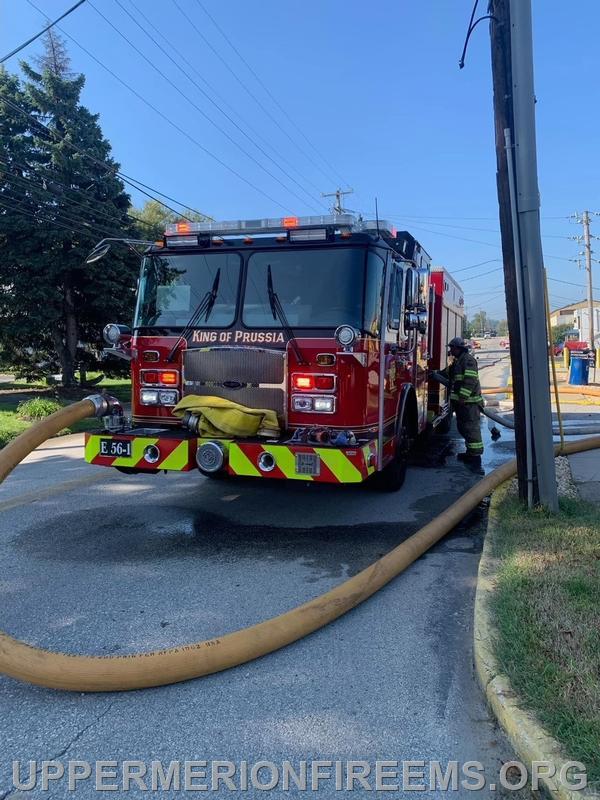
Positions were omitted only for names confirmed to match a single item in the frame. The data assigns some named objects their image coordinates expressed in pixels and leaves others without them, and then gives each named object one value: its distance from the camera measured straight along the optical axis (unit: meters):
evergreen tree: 16.83
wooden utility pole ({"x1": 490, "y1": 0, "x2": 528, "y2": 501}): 5.42
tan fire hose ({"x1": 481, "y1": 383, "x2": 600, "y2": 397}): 18.28
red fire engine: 5.03
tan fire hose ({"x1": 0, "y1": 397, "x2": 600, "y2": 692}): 3.02
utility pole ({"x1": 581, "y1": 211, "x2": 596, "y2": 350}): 47.42
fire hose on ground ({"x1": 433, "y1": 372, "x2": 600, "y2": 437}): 9.04
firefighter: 8.71
